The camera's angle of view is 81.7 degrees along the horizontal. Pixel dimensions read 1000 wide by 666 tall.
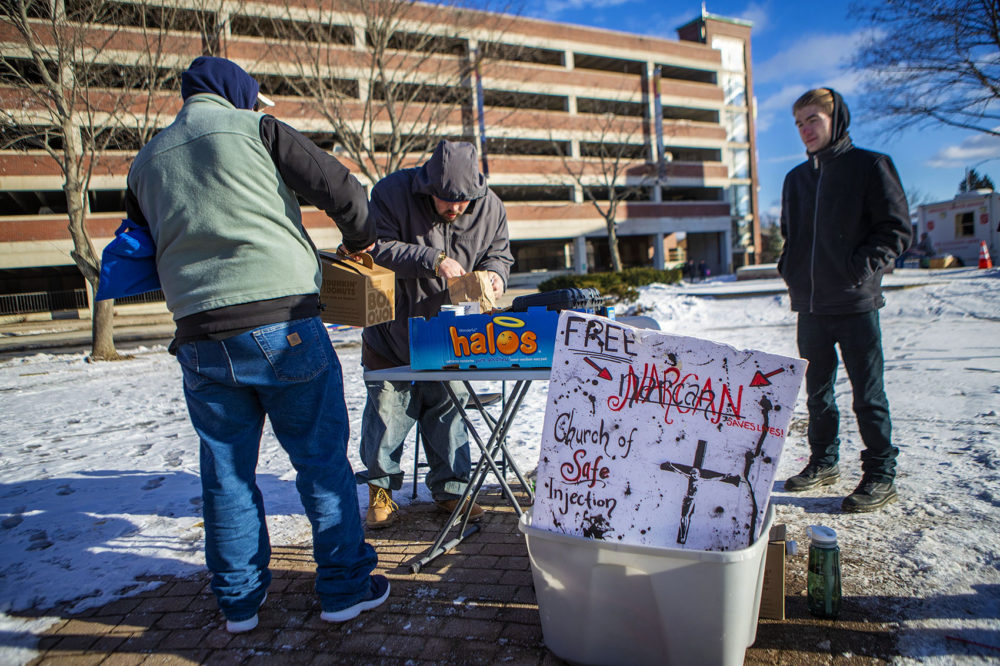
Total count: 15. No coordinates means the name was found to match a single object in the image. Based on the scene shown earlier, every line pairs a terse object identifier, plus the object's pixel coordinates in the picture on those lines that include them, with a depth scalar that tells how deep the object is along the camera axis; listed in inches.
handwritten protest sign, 66.5
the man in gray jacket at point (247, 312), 76.5
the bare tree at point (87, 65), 399.5
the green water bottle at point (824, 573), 78.3
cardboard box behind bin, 78.4
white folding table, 92.6
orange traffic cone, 713.0
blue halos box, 88.9
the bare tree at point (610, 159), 1443.2
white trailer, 873.5
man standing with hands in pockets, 112.0
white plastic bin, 61.7
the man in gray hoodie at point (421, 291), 114.7
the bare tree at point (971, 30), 519.5
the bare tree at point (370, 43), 544.1
